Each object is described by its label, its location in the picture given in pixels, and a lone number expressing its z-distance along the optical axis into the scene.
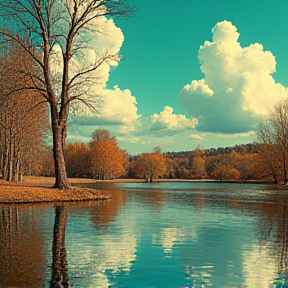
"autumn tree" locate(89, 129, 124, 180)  98.88
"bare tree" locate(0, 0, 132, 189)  27.50
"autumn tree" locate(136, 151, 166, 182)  114.06
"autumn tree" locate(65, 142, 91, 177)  110.07
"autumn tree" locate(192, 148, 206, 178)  145.86
